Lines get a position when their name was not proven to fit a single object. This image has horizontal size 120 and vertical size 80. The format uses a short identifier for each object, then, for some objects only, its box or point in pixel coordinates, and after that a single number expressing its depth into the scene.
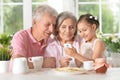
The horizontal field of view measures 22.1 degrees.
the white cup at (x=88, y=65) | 2.06
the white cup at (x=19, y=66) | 2.00
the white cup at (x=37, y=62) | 2.12
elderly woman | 2.47
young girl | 2.48
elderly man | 2.44
